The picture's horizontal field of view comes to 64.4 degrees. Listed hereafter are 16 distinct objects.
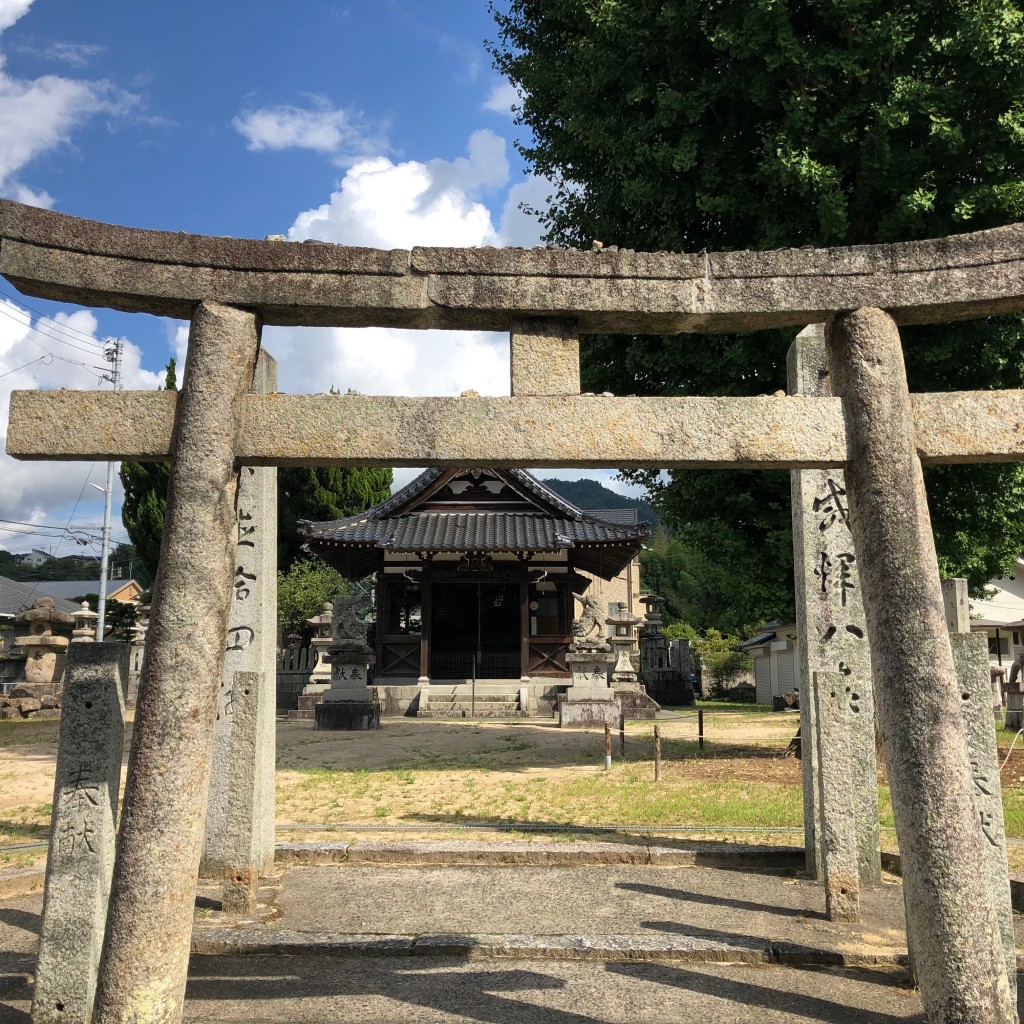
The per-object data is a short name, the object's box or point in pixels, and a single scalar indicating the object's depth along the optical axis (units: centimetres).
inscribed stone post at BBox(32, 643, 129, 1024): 398
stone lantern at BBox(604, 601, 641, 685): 2361
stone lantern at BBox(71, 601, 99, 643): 2747
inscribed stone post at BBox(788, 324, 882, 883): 655
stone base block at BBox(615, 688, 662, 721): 2295
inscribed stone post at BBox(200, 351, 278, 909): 589
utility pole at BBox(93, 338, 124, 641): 2956
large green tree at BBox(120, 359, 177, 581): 3272
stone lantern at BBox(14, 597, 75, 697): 2550
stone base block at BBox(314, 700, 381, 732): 1966
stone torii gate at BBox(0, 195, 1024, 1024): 367
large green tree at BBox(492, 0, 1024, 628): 982
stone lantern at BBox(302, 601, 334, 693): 2292
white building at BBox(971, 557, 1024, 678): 2906
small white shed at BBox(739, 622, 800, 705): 3384
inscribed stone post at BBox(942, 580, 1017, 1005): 418
